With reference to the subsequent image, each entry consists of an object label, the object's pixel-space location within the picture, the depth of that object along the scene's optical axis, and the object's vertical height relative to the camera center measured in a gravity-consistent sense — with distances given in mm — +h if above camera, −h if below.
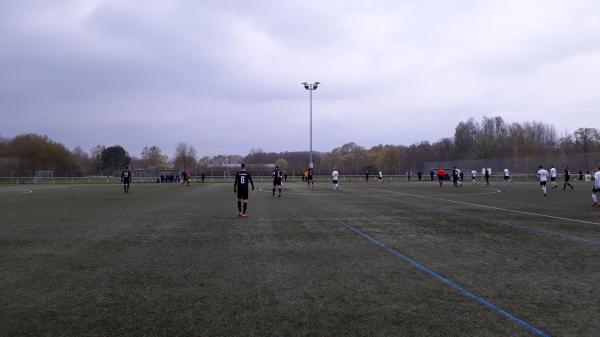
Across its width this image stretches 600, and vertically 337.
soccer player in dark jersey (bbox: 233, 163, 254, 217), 13758 -523
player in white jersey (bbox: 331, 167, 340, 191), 30844 -656
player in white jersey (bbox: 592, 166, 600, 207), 17141 -823
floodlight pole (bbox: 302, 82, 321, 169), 43781 +9292
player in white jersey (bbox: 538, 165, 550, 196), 23828 -518
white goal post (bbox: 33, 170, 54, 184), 56606 -840
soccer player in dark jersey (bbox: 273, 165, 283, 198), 23391 -419
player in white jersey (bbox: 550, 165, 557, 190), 30075 -433
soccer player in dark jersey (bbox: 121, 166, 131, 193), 28812 -382
